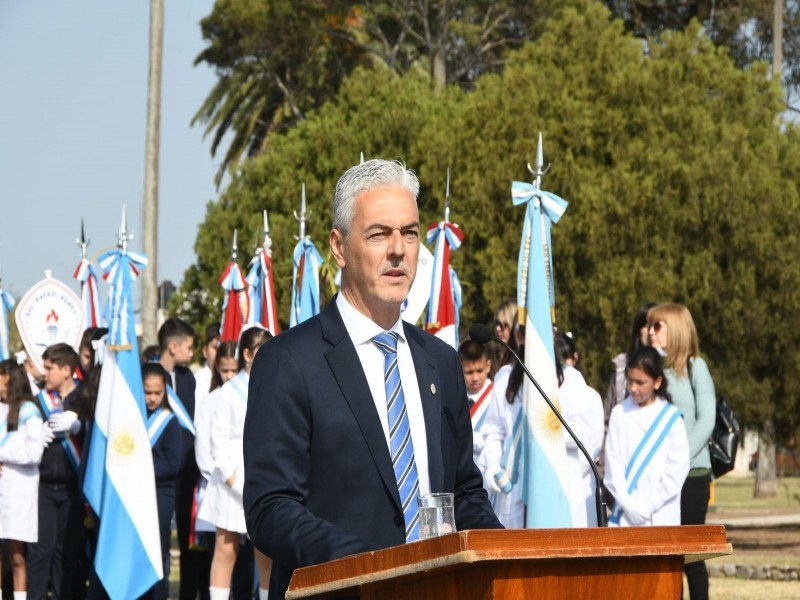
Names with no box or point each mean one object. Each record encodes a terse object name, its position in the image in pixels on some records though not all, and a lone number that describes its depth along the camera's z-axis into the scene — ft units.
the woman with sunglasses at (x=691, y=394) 31.55
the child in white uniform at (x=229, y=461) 34.17
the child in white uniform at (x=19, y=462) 37.40
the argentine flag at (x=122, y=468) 36.29
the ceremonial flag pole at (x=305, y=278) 45.83
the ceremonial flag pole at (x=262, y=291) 50.67
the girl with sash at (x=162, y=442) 38.68
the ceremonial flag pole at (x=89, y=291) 53.47
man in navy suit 11.69
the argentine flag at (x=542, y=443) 31.81
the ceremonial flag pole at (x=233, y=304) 52.70
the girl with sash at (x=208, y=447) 36.14
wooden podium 9.39
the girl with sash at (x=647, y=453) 29.17
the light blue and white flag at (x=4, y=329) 53.47
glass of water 10.74
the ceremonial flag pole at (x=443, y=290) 43.59
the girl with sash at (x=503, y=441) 32.53
